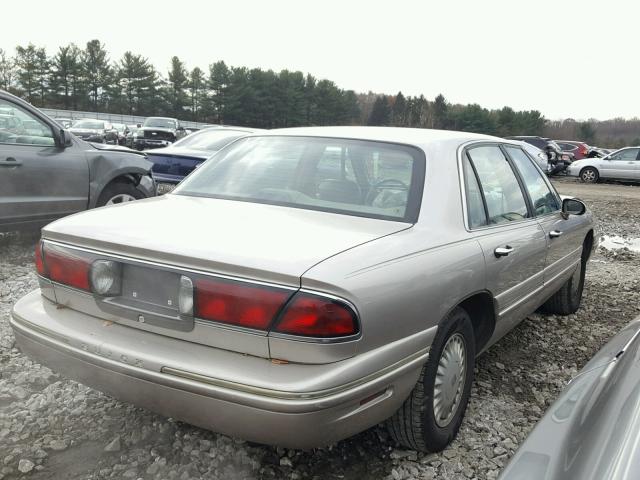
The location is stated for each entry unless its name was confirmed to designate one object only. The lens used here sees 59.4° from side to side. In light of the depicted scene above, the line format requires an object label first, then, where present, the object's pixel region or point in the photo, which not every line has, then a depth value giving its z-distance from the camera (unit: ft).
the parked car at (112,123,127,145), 82.64
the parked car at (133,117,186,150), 70.13
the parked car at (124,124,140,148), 73.71
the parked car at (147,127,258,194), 29.50
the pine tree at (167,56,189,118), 225.56
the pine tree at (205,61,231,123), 229.86
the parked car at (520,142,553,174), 67.74
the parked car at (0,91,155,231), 17.52
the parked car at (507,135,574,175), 76.12
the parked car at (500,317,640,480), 4.07
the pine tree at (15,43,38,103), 198.29
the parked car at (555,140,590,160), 92.93
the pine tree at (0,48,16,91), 190.84
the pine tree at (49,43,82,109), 203.51
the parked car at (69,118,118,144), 73.76
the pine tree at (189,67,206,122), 230.89
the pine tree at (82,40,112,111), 211.00
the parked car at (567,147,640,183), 67.00
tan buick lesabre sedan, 6.29
